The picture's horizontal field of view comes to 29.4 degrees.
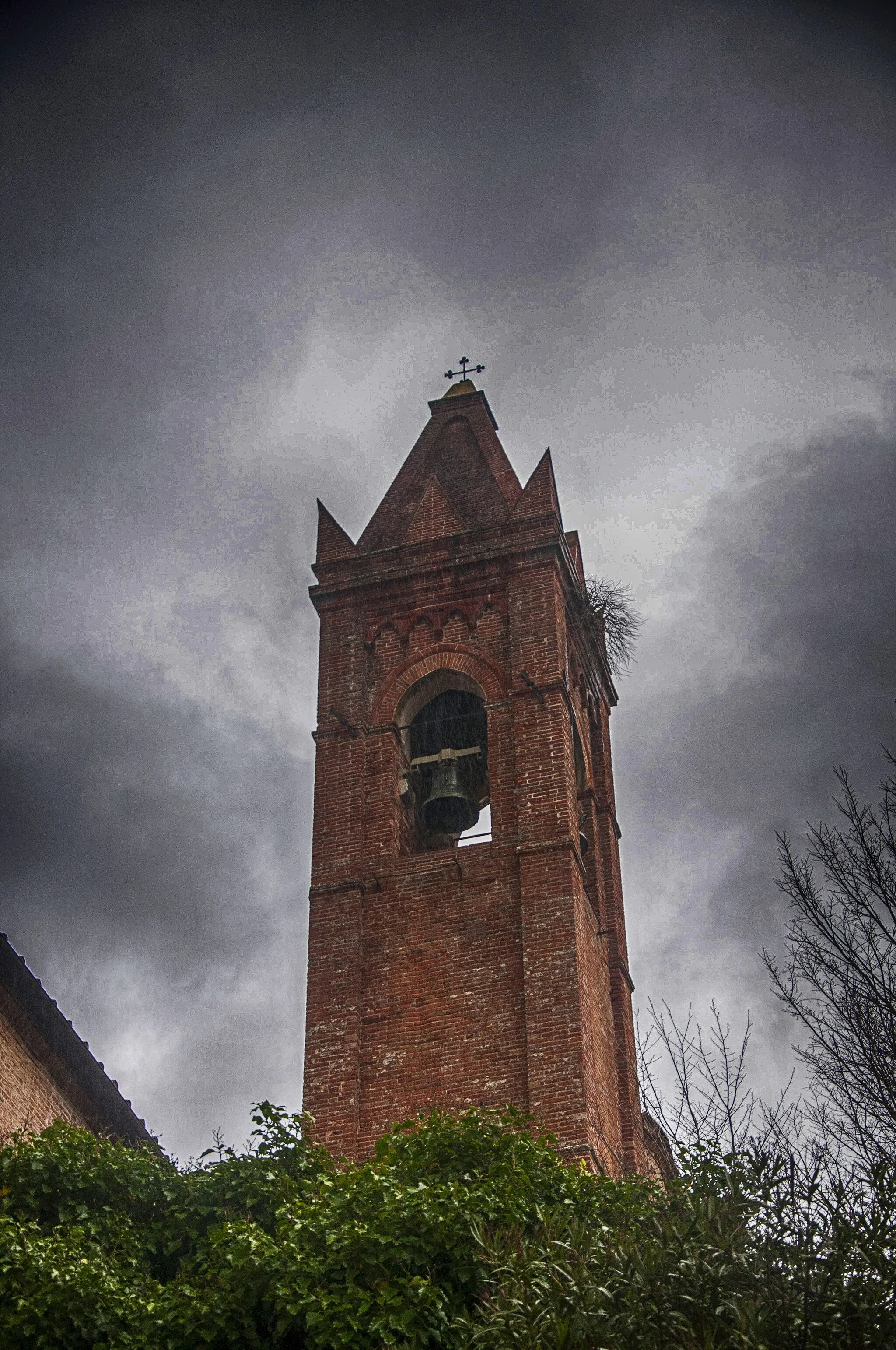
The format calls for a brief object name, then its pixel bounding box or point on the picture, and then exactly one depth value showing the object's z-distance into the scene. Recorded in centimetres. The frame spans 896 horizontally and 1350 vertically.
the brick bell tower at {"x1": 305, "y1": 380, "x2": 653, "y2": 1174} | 2070
